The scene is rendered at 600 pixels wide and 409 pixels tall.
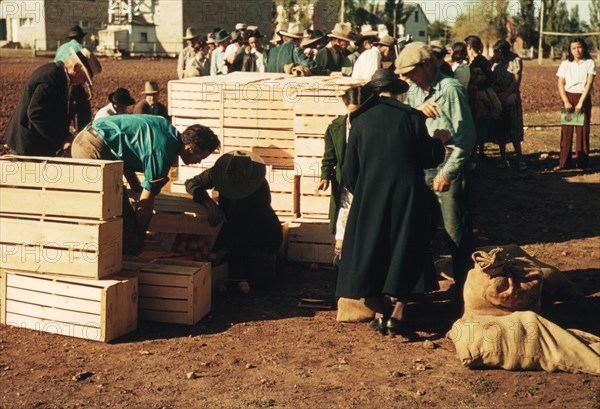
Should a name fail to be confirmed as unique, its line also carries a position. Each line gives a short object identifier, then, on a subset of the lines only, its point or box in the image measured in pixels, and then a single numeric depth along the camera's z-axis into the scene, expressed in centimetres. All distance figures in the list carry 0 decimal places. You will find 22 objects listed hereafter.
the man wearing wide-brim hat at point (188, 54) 1808
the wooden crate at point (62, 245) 708
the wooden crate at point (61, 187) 708
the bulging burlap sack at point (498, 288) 700
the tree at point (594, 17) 8681
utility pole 6118
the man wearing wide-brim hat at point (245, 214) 866
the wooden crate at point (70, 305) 707
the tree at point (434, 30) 9956
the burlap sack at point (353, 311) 762
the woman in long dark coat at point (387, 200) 684
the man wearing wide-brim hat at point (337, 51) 1512
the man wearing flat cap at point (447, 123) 728
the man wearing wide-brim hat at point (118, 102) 1122
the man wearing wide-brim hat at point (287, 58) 1405
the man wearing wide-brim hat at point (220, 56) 1672
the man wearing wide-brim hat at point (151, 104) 1277
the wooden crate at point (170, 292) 750
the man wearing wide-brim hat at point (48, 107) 856
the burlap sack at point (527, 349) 641
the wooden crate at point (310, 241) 942
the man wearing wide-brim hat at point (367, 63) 1301
